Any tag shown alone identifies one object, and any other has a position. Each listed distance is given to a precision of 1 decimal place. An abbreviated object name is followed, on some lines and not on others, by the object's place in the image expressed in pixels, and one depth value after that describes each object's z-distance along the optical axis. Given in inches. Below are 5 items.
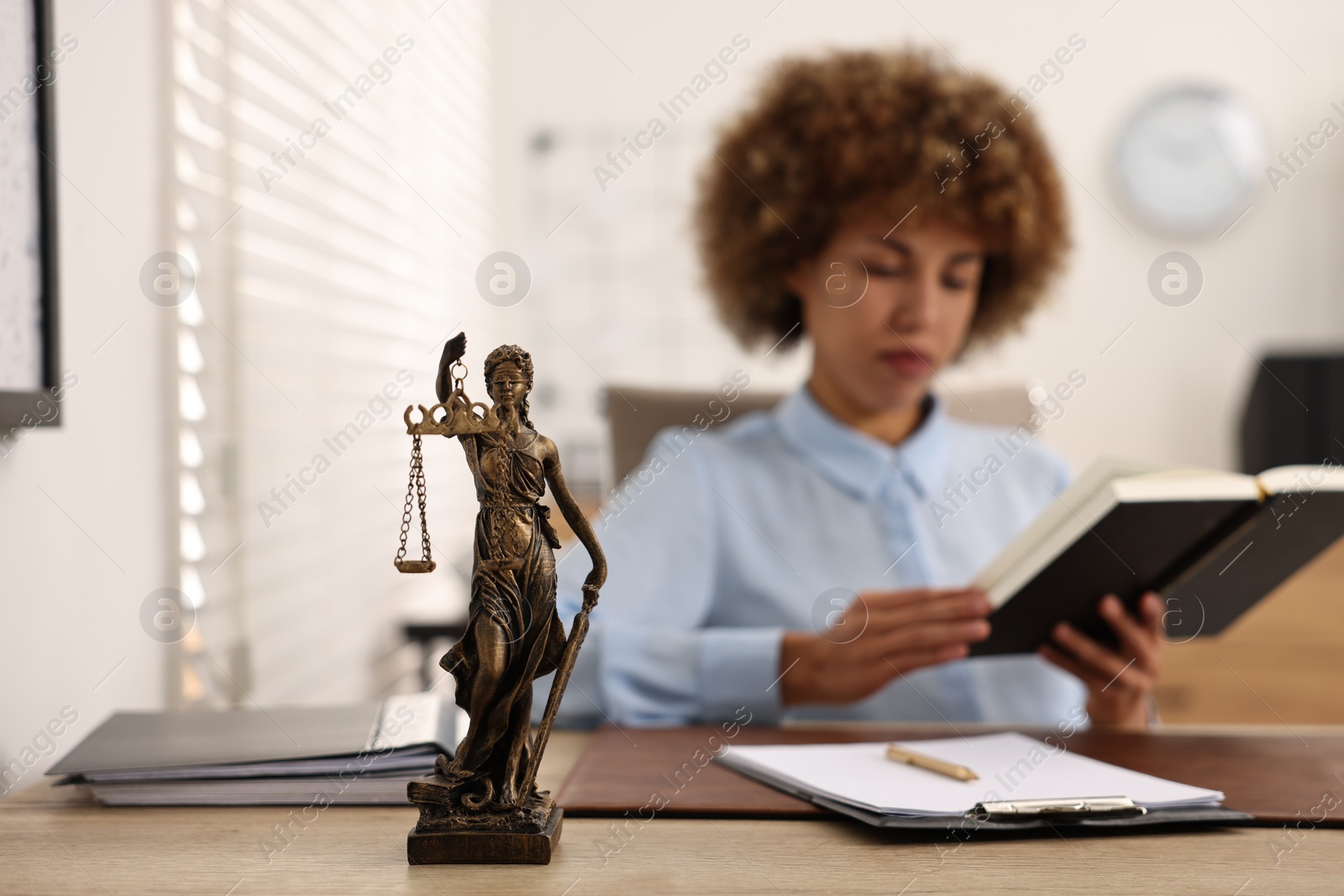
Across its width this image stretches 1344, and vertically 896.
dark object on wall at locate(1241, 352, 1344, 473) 163.8
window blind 107.2
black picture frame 93.8
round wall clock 190.3
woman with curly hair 100.7
